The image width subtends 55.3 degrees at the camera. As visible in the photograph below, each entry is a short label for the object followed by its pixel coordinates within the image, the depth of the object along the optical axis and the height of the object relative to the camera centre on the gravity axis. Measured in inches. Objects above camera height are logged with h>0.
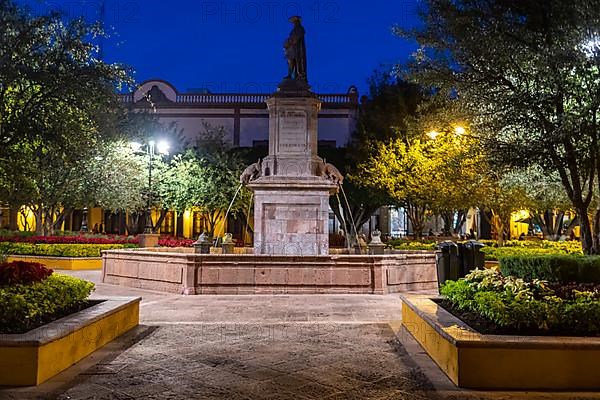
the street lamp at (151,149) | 998.9 +161.8
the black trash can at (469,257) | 405.7 -12.5
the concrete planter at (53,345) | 223.6 -46.3
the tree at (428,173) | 958.4 +117.5
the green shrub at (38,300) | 247.9 -30.3
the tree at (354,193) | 1315.2 +107.3
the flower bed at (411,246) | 938.7 -11.3
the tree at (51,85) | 486.6 +133.4
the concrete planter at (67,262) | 911.0 -38.3
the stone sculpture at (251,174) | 705.0 +80.6
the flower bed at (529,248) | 859.4 -13.6
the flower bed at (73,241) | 994.1 -5.2
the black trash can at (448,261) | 407.8 -15.5
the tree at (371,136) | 1230.9 +226.4
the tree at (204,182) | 1304.1 +129.3
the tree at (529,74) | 402.3 +126.2
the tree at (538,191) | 755.8 +71.2
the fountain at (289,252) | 554.6 -15.9
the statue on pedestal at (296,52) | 736.2 +241.7
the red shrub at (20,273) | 295.7 -18.8
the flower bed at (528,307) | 240.8 -29.9
